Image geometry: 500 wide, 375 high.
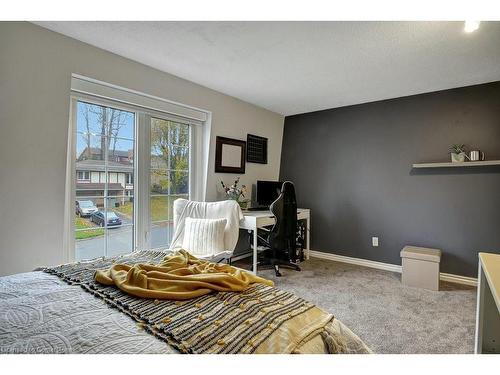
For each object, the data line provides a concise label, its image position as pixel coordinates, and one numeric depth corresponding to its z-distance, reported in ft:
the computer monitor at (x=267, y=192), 13.32
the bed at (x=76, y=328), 2.85
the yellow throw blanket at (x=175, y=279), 4.00
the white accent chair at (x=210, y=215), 9.43
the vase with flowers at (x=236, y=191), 11.60
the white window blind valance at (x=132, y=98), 7.52
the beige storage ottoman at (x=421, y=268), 9.68
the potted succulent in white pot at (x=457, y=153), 10.06
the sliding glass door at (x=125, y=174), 8.07
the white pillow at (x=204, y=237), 8.81
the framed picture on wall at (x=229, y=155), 11.52
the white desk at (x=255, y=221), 10.61
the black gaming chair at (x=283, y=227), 10.97
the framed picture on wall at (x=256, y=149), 13.03
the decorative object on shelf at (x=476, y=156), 9.86
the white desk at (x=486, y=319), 4.66
